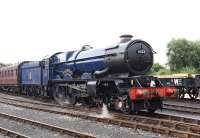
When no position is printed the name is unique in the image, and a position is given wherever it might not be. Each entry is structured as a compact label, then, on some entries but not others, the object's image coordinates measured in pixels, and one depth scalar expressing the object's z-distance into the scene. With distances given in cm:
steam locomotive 1523
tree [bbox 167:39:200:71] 6216
